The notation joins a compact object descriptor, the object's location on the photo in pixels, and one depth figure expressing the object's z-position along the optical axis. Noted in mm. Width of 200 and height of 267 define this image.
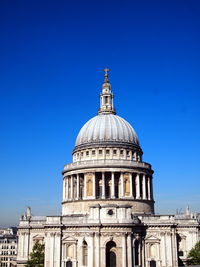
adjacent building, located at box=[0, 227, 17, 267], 120131
